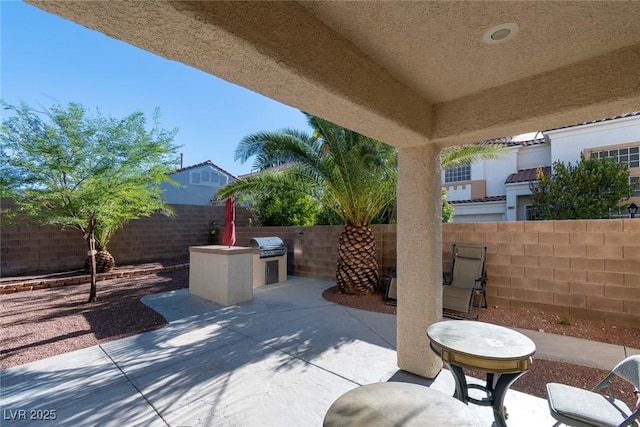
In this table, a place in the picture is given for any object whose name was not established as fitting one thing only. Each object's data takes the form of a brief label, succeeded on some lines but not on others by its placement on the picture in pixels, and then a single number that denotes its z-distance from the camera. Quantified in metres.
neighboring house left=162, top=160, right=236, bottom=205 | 20.38
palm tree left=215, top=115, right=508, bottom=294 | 6.90
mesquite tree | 6.54
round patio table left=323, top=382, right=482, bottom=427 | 1.63
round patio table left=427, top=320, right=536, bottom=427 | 2.28
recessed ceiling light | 2.05
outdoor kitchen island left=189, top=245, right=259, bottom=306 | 6.82
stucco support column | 3.46
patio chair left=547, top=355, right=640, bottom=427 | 2.11
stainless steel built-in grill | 9.07
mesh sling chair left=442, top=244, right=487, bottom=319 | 5.96
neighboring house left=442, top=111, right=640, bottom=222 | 12.51
